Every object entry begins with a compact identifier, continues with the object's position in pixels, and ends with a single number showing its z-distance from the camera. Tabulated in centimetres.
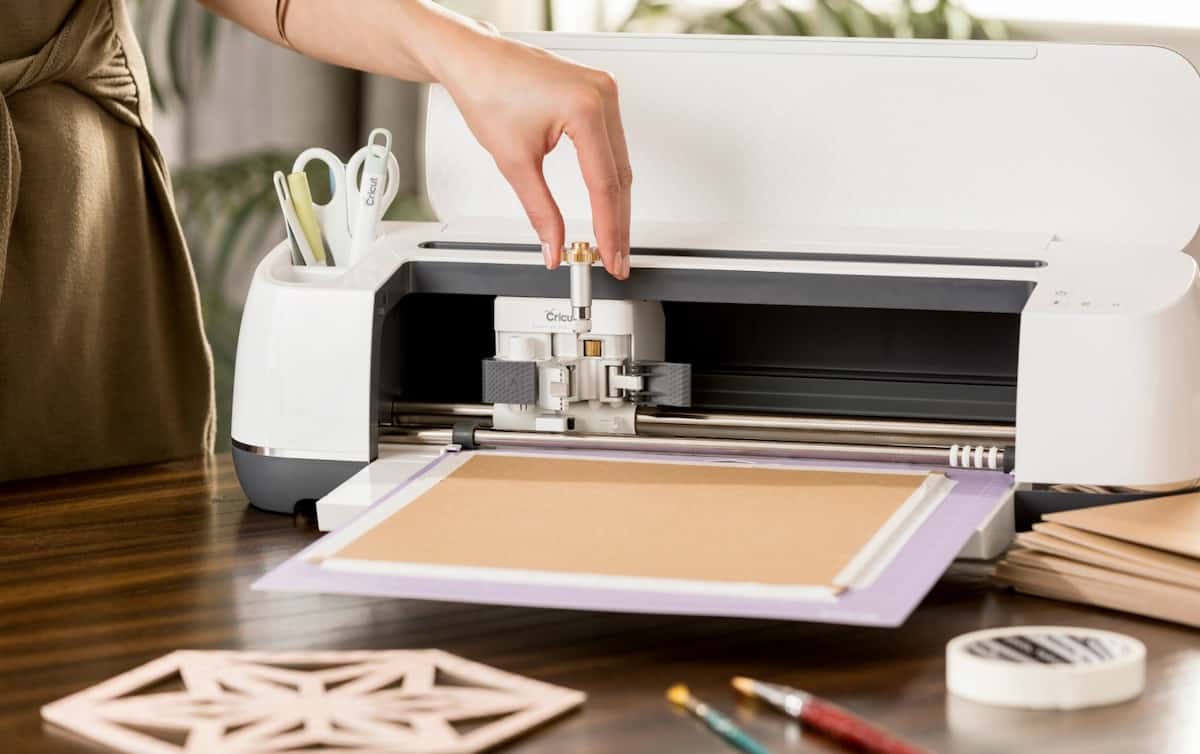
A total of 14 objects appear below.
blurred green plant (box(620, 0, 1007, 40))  362
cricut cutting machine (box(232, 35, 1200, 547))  185
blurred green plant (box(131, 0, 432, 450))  374
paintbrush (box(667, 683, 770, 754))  154
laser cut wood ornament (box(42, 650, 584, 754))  155
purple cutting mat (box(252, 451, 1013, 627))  164
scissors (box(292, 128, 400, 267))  204
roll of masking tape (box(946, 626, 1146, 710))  160
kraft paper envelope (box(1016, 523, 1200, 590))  173
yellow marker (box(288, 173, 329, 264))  202
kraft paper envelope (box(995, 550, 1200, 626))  172
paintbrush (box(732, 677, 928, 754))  154
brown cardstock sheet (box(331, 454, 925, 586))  170
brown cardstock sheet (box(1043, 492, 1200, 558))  174
